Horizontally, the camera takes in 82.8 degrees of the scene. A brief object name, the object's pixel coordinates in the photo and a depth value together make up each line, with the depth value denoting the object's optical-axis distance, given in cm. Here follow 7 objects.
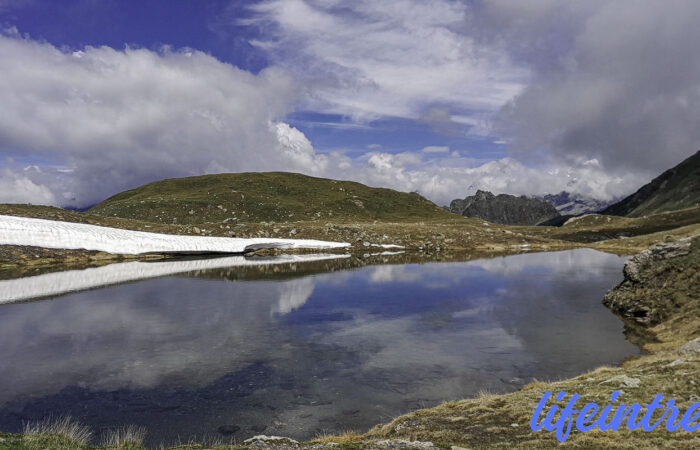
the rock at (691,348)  1688
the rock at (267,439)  1094
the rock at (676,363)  1510
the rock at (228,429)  1258
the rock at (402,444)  995
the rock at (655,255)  2936
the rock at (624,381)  1370
